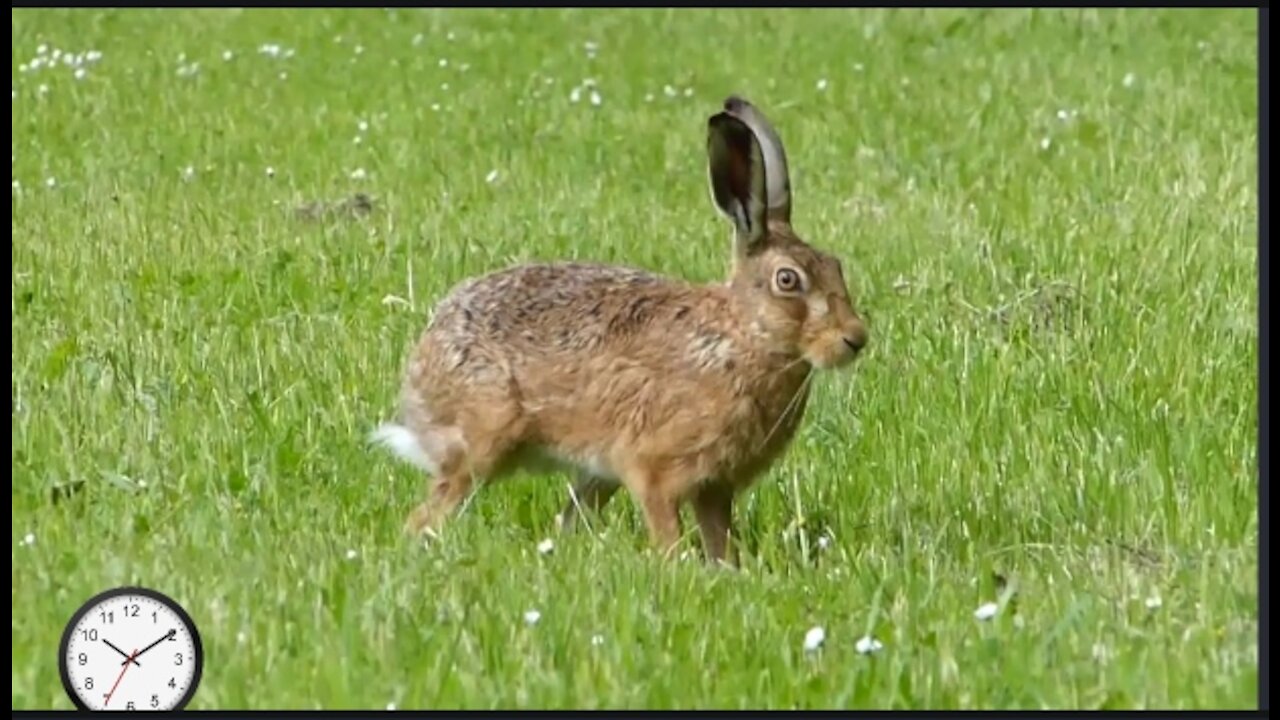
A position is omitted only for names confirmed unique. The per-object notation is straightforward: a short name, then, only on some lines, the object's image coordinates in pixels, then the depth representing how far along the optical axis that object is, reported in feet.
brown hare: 42.32
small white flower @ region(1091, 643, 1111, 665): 34.66
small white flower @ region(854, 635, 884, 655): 35.06
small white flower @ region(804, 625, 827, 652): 35.22
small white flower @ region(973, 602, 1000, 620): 36.52
